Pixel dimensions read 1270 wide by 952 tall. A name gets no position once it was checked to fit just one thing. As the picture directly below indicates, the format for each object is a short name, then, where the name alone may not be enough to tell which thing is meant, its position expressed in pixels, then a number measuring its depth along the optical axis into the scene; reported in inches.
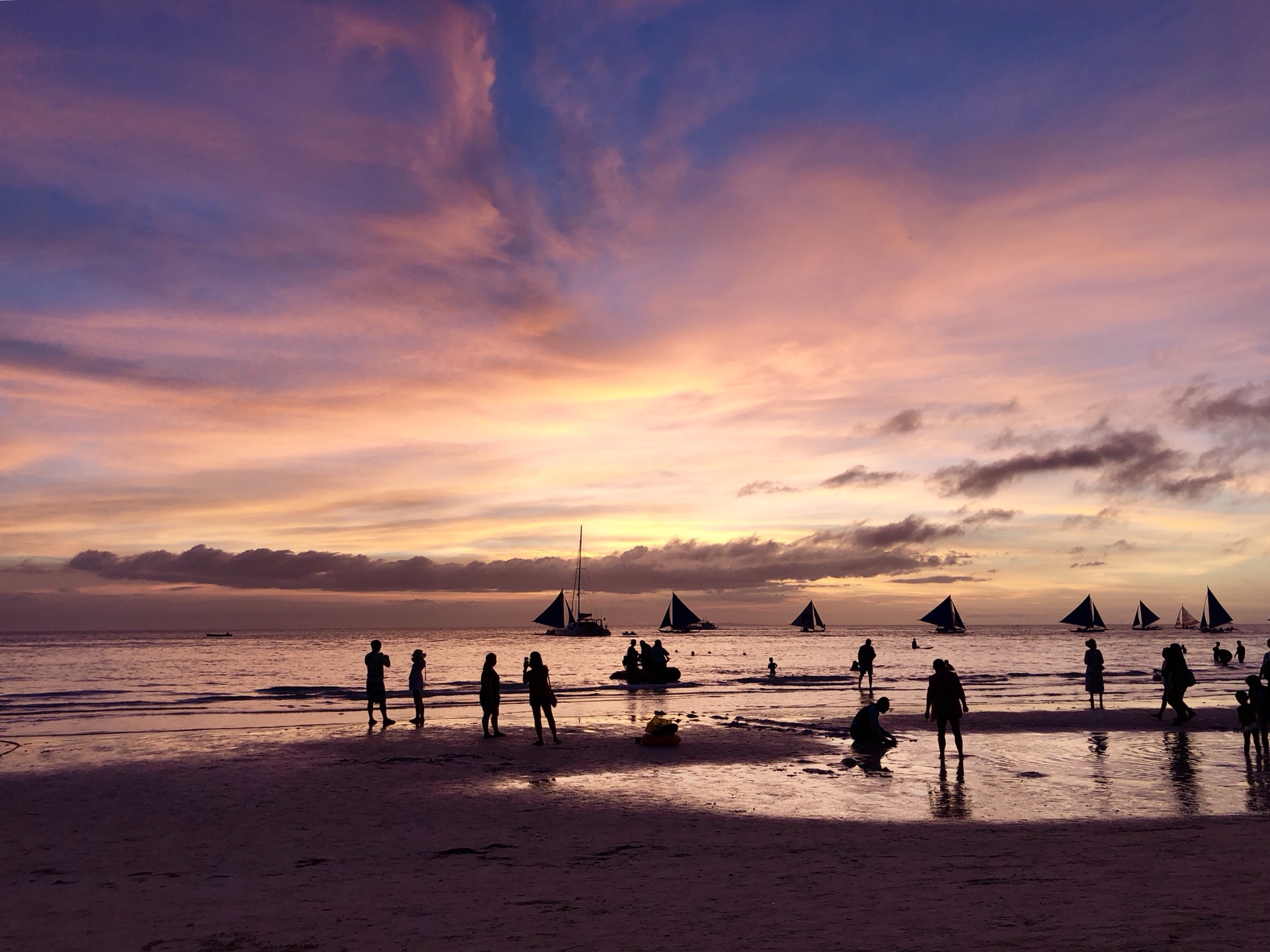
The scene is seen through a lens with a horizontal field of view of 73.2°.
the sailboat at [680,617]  4763.8
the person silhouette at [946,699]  668.1
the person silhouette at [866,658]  1483.8
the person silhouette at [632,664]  1664.6
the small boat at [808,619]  6102.4
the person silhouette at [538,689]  773.3
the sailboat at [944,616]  4712.1
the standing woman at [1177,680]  887.7
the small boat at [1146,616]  6240.2
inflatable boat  1659.9
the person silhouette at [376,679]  930.7
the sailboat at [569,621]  5073.8
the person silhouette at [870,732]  754.8
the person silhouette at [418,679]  940.0
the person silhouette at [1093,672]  1074.1
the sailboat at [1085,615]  4945.9
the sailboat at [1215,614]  4874.5
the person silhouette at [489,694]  829.8
